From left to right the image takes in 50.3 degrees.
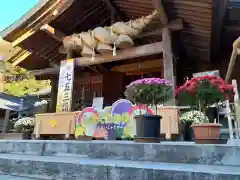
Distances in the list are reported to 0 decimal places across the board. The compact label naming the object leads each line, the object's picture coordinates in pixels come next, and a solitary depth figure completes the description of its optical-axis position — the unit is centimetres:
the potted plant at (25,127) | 700
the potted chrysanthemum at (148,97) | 310
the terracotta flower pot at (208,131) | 277
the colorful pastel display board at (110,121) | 479
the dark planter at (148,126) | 307
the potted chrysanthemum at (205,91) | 324
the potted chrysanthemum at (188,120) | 479
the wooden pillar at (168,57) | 586
